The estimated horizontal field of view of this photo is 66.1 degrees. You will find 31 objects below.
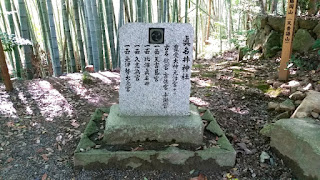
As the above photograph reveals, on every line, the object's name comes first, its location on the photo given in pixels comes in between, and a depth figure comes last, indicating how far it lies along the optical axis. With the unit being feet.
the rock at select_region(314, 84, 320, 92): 11.99
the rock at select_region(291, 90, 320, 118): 9.45
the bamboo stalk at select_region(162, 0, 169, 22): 21.88
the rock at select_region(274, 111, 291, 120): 10.61
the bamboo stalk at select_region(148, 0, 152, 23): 21.88
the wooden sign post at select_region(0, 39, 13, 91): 12.06
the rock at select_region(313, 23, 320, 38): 18.49
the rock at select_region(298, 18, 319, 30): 18.89
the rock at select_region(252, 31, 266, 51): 22.78
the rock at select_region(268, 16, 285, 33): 20.93
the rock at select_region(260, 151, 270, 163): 8.59
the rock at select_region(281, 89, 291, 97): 13.08
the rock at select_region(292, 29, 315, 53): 18.75
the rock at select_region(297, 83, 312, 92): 12.27
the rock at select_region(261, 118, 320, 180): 6.96
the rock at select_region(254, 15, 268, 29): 22.58
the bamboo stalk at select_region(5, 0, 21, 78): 15.66
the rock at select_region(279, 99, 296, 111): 10.91
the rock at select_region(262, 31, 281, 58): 21.26
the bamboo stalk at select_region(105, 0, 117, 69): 18.54
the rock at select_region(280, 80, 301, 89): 13.41
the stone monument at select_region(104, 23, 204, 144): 8.82
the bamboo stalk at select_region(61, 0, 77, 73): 17.21
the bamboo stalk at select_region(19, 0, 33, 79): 14.39
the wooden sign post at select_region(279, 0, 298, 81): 14.64
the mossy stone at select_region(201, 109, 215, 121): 10.73
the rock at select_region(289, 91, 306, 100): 11.52
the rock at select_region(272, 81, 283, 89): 14.28
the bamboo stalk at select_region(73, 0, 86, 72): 17.60
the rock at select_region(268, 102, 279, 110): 11.72
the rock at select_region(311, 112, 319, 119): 9.25
